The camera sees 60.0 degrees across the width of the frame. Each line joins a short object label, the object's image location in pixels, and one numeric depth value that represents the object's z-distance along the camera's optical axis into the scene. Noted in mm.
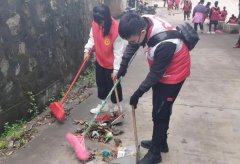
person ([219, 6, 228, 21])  10319
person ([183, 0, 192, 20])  13003
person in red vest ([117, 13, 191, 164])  2008
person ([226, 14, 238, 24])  9823
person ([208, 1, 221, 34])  9386
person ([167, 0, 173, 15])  18305
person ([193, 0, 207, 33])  9226
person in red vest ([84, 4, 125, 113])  2754
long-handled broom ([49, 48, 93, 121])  3059
